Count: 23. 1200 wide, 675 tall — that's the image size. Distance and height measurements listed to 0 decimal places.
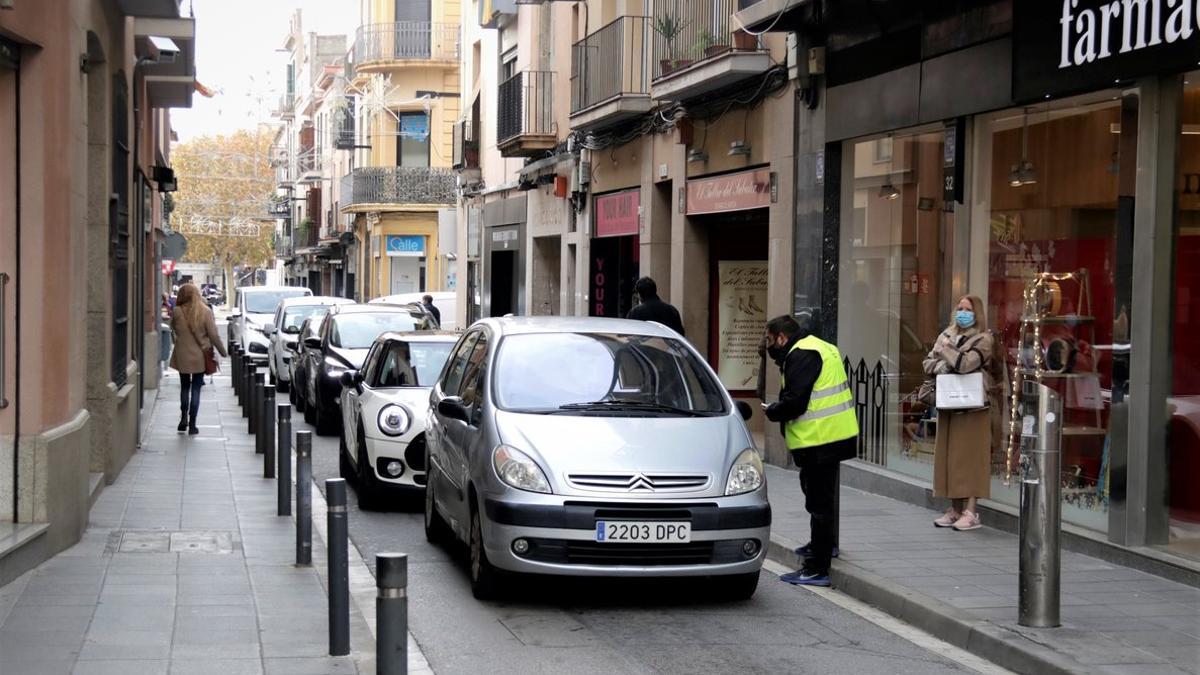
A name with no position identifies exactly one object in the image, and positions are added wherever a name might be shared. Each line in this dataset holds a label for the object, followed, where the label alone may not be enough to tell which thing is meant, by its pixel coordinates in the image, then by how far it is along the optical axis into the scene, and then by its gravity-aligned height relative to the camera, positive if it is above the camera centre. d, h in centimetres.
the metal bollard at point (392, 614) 555 -128
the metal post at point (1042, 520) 754 -120
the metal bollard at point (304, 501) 919 -140
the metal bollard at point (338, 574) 692 -139
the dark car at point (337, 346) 1852 -92
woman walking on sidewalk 1792 -88
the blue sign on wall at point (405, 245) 4994 +111
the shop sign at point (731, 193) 1644 +106
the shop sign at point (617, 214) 2156 +102
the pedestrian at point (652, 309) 1536 -29
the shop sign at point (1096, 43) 914 +163
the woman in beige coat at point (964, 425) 1084 -104
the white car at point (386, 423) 1216 -122
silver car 805 -104
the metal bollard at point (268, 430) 1406 -153
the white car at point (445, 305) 3634 -68
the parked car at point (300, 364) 2192 -137
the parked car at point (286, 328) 2608 -94
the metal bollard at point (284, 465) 1138 -146
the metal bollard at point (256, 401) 1597 -142
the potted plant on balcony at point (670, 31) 1869 +320
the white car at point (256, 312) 3319 -86
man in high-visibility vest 920 -88
